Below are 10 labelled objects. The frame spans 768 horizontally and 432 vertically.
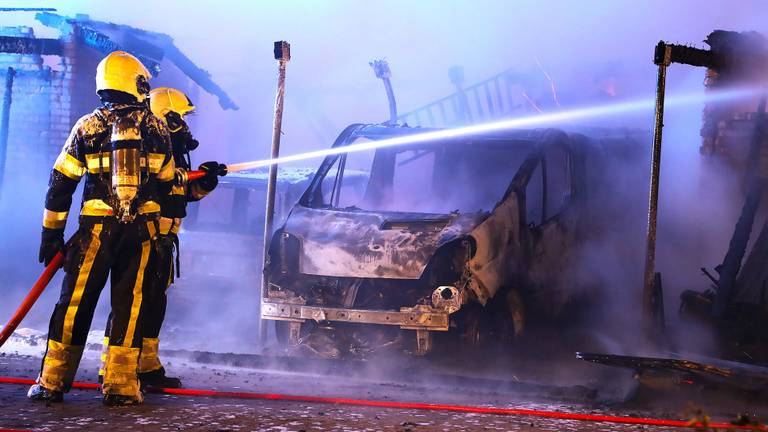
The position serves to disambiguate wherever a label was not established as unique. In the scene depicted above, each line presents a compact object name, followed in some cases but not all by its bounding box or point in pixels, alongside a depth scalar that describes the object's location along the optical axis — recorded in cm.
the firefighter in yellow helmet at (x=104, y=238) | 1130
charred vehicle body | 1591
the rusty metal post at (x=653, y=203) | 1634
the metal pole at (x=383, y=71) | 2946
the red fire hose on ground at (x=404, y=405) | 1143
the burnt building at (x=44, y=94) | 3487
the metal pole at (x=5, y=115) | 3444
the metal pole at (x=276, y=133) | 1847
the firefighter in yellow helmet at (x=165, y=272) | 1241
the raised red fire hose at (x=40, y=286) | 1167
